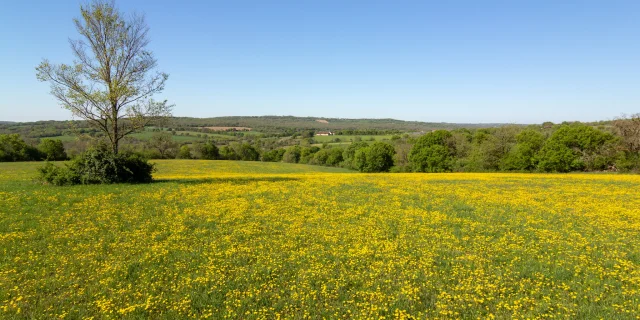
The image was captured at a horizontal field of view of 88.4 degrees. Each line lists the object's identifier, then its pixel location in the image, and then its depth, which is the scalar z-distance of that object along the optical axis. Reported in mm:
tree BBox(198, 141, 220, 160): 88612
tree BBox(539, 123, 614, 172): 45281
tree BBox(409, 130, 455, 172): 56875
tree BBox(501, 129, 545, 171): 49156
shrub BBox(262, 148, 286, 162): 103375
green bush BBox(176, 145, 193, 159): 84500
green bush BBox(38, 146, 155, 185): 21908
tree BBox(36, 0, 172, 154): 22750
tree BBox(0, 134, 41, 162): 56506
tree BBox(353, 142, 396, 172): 68688
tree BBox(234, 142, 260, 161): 99150
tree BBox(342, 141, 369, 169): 85562
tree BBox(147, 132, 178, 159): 81706
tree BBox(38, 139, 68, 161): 62269
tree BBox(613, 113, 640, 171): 40438
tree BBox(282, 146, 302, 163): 99856
